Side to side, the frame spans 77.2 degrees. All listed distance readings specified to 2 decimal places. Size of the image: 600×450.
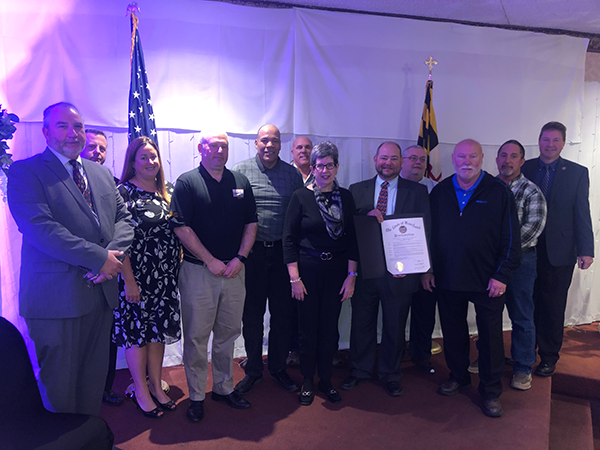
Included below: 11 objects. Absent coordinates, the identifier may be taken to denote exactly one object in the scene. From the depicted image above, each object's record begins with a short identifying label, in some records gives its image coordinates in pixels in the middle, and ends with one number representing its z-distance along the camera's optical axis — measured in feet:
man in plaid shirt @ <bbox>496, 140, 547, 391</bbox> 9.12
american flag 9.70
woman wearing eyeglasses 8.07
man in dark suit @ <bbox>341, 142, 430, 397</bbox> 8.71
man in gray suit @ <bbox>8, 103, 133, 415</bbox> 5.72
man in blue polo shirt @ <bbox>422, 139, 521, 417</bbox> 8.11
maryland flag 12.03
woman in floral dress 7.63
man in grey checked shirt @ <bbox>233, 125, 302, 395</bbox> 8.96
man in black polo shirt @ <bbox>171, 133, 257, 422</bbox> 7.66
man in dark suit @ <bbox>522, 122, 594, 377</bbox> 10.03
